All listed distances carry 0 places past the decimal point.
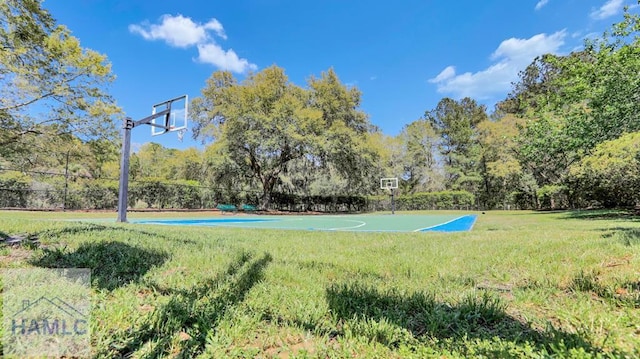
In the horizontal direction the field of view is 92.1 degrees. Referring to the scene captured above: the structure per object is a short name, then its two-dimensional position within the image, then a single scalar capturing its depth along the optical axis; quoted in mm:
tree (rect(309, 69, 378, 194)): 22094
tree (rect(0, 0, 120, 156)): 9969
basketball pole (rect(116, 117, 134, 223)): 8859
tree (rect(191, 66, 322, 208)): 20781
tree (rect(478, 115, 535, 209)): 24031
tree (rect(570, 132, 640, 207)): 9383
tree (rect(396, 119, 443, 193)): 33906
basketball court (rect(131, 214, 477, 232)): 10383
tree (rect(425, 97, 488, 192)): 31453
